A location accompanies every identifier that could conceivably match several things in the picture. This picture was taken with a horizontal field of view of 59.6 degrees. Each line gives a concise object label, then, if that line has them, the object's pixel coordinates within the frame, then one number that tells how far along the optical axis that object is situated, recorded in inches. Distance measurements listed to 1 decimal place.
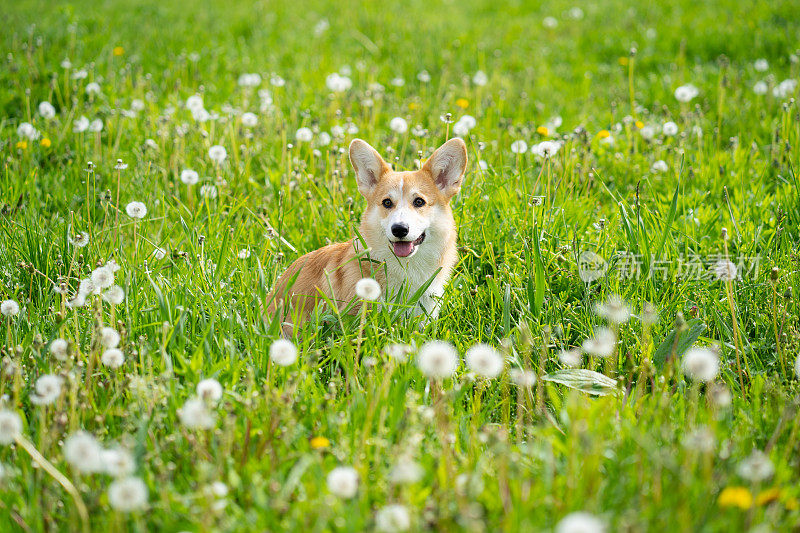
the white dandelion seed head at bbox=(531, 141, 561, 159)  152.8
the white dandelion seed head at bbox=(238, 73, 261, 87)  251.6
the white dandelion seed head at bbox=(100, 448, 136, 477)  69.3
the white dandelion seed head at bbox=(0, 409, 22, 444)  72.4
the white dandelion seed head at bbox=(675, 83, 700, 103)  213.9
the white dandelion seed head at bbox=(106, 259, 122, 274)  116.6
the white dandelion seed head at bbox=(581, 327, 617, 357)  91.4
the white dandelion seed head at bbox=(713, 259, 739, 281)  106.2
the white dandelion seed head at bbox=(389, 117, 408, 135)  190.5
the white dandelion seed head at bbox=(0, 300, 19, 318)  106.7
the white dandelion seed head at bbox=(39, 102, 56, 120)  208.1
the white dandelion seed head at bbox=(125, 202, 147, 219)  129.1
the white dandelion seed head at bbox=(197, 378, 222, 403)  87.0
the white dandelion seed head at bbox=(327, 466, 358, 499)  68.2
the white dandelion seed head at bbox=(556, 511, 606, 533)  58.8
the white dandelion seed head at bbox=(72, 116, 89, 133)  196.7
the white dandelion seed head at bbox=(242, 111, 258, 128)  207.2
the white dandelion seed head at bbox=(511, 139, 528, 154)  183.6
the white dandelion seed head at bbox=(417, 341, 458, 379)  80.2
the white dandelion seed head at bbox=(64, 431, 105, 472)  68.8
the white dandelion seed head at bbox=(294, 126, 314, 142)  190.9
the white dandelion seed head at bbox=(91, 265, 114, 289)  104.4
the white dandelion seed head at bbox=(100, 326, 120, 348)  93.7
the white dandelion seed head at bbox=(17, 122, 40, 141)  194.5
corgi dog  140.3
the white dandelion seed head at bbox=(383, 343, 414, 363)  95.8
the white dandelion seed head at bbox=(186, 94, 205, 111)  207.8
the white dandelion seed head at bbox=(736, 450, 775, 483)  66.9
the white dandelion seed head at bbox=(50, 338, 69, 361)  90.4
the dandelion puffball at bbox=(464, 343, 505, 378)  81.6
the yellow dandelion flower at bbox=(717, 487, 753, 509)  70.5
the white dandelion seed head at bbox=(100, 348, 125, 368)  92.2
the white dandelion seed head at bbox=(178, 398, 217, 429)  75.7
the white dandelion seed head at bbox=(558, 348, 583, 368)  91.5
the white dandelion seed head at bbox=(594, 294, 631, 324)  102.5
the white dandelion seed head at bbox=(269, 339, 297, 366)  90.0
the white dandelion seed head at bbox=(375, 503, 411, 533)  66.9
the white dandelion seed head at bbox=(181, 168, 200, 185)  163.5
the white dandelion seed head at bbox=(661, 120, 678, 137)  189.5
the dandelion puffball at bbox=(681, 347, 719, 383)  81.5
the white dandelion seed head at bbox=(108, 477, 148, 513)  65.5
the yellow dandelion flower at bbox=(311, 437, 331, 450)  86.3
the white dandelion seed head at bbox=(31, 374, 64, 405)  84.2
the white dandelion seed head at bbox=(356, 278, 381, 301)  100.2
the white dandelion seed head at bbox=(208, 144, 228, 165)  177.2
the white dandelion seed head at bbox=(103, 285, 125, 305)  102.0
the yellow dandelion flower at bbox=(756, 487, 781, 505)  74.4
